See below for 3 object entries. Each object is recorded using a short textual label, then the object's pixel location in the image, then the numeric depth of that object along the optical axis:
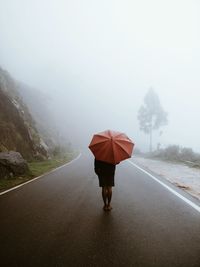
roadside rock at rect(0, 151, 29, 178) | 13.22
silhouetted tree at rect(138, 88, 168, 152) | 54.82
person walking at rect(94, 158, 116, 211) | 7.32
